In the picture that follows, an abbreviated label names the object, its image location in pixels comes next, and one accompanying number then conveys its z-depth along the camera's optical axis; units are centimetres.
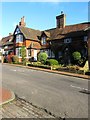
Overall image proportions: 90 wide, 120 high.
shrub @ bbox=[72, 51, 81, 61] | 1569
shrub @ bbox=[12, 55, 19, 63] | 1981
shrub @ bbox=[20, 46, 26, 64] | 1985
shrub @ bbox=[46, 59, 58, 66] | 1612
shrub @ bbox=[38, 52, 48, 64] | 1819
